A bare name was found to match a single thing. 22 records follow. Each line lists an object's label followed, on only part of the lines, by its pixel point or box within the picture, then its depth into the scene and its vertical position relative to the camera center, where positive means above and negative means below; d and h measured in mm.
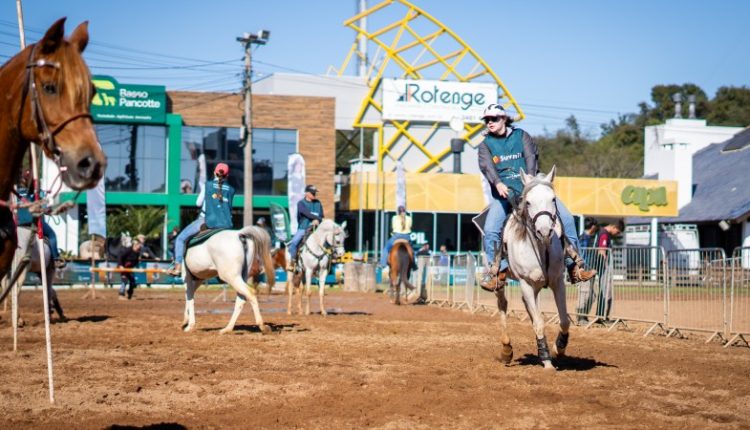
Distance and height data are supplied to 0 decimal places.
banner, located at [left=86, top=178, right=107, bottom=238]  30892 +1322
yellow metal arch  48875 +10505
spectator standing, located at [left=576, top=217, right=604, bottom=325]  17797 -916
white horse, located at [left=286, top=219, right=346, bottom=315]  19828 -3
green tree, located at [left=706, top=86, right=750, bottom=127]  81312 +14517
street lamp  38156 +6697
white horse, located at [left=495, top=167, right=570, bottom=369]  9677 -80
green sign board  44469 +7648
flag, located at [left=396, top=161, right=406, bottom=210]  38719 +2870
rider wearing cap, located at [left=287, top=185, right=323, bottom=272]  19719 +795
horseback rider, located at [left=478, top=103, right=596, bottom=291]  10453 +1036
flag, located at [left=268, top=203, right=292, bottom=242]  36469 +1198
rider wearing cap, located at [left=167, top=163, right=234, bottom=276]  14586 +676
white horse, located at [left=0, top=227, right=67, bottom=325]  13775 -310
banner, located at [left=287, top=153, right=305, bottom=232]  36341 +3123
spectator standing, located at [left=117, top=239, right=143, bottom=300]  27891 -556
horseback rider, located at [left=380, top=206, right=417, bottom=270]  26234 +673
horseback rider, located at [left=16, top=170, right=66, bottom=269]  16781 +24
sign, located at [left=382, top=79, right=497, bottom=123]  48969 +8896
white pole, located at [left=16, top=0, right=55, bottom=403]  5574 +9
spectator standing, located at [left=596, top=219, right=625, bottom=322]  17250 -780
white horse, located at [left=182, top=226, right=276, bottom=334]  14156 -184
